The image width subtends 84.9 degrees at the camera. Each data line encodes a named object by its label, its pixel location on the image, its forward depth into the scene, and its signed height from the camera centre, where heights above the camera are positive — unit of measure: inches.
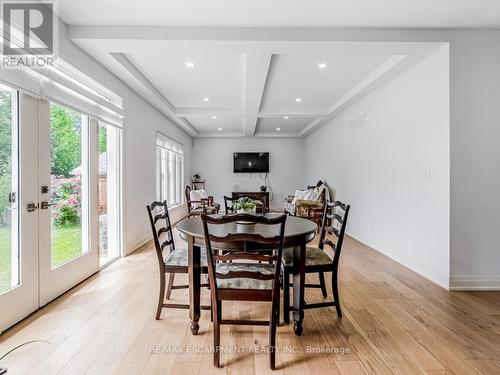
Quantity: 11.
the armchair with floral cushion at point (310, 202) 234.2 -14.7
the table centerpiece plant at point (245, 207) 103.3 -8.4
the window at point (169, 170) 230.7 +14.6
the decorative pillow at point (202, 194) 269.3 -9.3
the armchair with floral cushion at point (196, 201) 243.9 -15.7
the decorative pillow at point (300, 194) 269.7 -9.2
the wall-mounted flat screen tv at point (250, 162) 351.9 +29.5
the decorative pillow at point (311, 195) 257.7 -9.7
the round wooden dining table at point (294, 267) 75.2 -23.3
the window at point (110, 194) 143.9 -4.9
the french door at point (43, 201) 81.4 -5.9
